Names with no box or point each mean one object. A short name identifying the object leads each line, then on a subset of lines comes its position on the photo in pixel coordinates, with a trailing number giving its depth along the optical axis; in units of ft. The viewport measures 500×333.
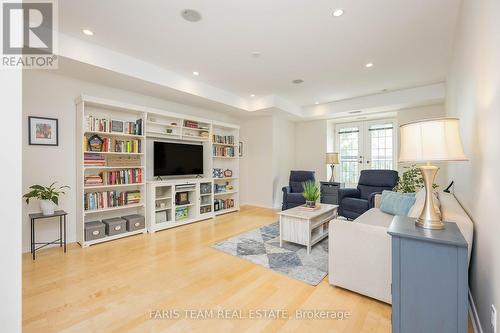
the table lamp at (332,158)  18.37
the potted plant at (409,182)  11.27
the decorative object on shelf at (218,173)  17.22
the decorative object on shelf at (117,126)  11.40
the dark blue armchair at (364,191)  12.79
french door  18.26
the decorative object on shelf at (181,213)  13.91
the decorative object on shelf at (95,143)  10.89
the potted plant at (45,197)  9.11
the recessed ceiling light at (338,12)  7.45
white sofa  6.12
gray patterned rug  7.90
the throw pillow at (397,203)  8.53
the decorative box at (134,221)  11.71
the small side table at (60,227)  9.18
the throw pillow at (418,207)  6.21
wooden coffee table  9.55
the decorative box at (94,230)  10.34
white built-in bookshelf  10.73
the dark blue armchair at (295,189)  15.48
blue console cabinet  4.02
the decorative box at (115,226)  11.03
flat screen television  13.42
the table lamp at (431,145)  4.37
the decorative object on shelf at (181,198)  14.07
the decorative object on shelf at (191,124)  14.90
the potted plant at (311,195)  10.82
